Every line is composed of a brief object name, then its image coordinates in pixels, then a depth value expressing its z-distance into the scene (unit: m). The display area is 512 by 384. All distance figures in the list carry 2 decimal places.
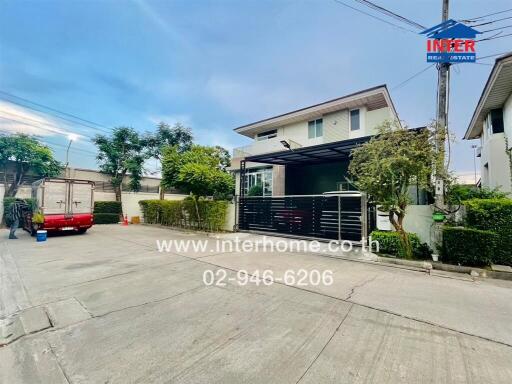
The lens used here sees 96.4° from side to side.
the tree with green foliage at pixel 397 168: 6.01
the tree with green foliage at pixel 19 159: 14.28
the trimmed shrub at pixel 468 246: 5.26
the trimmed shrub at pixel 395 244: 6.45
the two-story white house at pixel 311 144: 12.69
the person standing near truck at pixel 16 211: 9.88
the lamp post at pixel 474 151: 19.06
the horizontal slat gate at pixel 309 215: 8.20
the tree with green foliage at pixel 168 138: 19.72
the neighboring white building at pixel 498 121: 8.12
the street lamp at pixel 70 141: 18.34
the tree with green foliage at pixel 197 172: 11.04
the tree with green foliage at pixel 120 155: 18.03
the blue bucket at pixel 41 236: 9.23
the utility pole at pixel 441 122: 6.19
